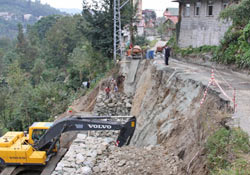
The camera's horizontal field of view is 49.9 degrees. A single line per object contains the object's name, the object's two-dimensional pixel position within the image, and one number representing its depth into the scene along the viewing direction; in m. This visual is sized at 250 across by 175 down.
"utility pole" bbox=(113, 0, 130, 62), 22.68
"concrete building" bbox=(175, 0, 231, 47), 21.72
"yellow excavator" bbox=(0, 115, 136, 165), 11.53
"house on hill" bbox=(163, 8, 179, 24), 59.00
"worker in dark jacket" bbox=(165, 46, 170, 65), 17.38
